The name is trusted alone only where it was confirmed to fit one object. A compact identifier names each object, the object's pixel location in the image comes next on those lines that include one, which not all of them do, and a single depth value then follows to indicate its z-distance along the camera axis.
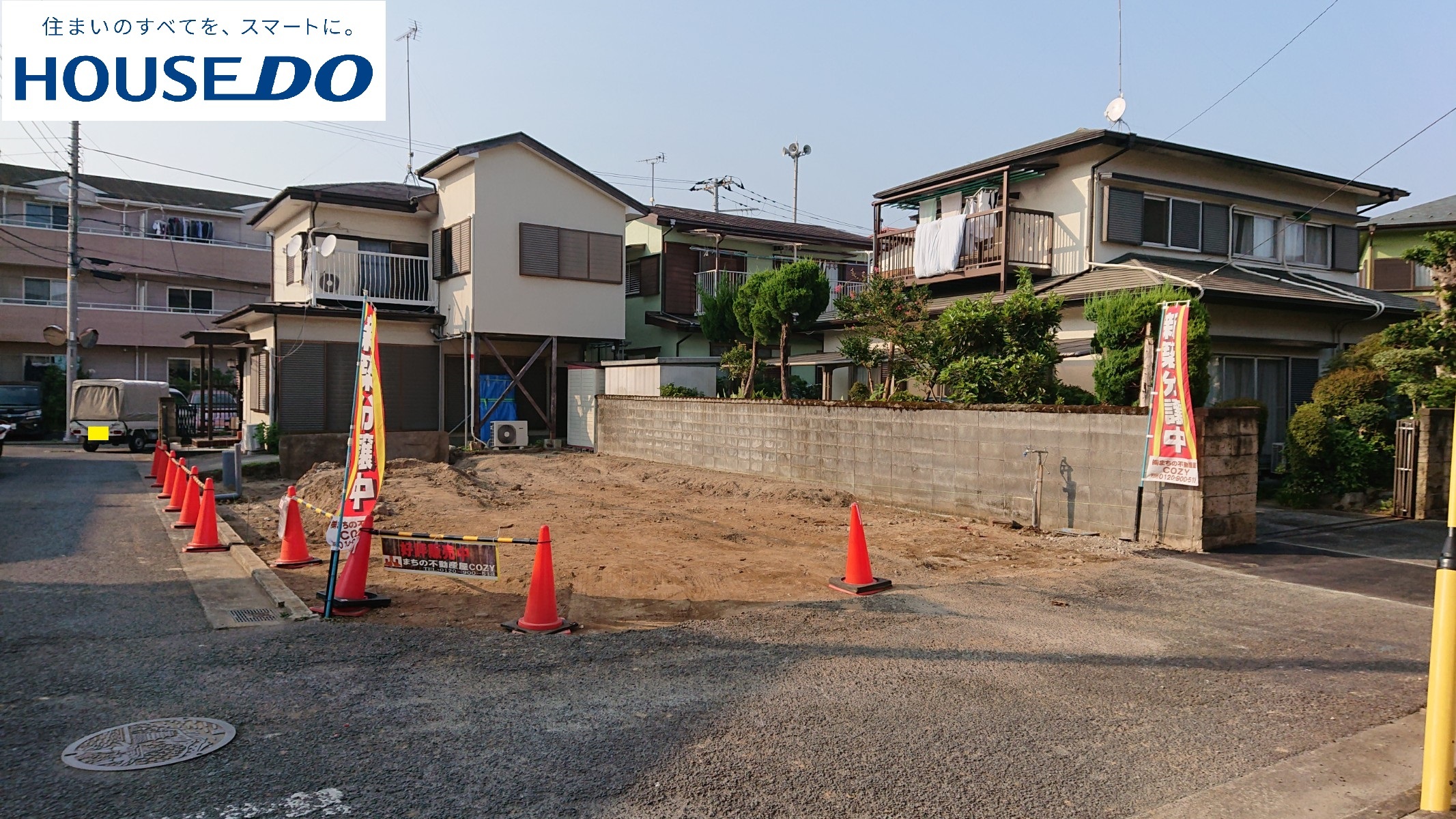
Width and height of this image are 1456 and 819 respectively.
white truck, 24.05
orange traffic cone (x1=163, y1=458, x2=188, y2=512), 12.63
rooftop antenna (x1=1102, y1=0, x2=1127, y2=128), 17.61
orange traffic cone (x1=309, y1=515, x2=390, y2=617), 6.66
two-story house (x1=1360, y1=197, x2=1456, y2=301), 23.61
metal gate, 11.45
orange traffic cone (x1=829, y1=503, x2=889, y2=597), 7.35
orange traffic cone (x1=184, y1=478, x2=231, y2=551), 9.43
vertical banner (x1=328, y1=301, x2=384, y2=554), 6.49
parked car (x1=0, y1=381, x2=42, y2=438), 27.50
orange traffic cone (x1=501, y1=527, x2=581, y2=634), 6.09
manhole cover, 3.91
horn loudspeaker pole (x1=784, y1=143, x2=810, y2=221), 47.94
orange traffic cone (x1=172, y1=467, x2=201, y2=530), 11.10
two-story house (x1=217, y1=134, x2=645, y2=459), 20.66
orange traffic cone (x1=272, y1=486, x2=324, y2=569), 8.59
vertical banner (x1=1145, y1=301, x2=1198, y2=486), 8.84
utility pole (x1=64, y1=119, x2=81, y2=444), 28.28
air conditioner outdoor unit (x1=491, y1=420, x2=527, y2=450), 20.75
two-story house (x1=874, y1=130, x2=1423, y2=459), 14.92
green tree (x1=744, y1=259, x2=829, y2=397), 16.53
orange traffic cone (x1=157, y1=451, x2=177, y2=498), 13.86
